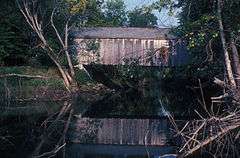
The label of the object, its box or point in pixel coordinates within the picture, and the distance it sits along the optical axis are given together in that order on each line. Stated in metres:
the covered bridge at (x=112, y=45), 30.14
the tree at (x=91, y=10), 26.67
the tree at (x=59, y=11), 24.95
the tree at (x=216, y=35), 14.91
